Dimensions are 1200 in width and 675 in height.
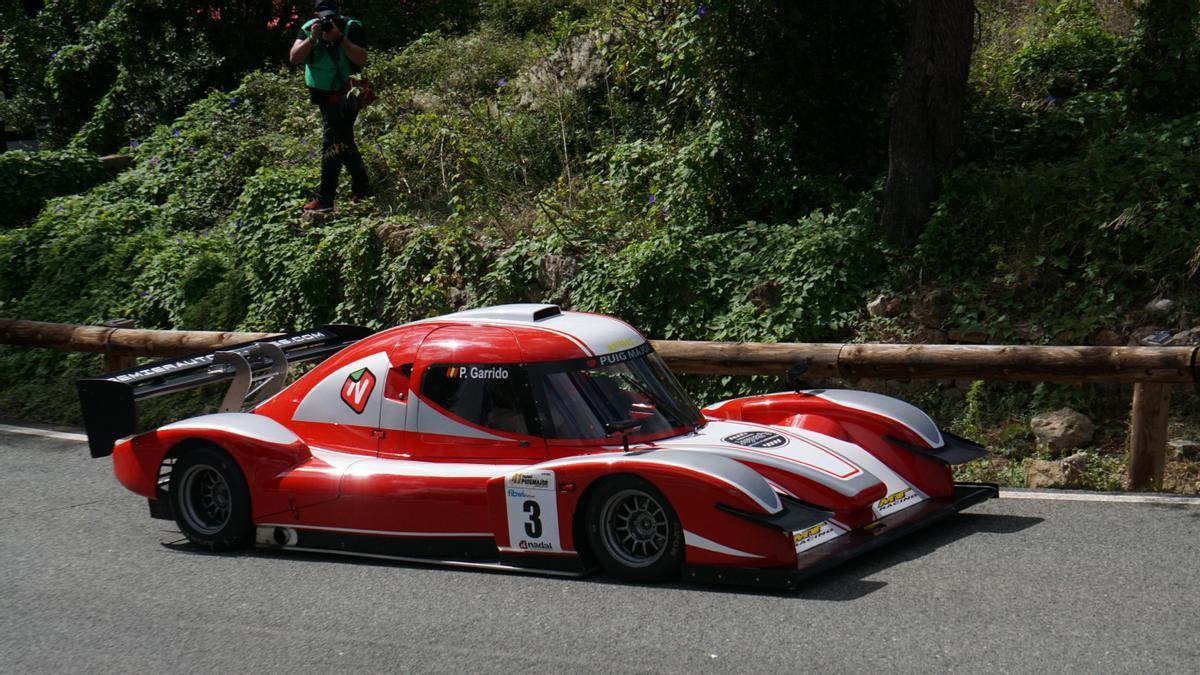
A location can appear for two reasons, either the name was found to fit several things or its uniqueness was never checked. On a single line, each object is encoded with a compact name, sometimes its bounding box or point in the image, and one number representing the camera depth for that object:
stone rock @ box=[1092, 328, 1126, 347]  10.08
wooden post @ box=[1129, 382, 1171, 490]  8.33
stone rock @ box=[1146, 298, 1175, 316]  10.02
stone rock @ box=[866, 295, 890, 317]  11.01
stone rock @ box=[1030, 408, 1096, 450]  9.52
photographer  13.94
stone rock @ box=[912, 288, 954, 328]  10.76
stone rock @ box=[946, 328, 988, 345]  10.50
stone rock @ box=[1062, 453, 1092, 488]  8.77
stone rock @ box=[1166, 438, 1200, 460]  9.05
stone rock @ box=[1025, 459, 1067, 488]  8.78
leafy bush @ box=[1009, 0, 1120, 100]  13.23
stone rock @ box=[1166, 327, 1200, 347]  9.73
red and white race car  6.70
